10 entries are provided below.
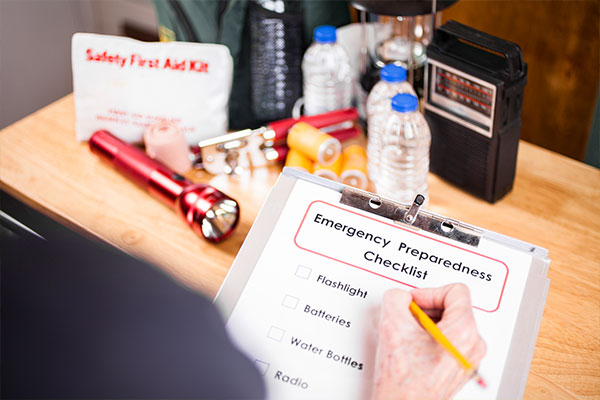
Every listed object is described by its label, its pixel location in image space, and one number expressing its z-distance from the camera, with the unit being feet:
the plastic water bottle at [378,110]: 3.25
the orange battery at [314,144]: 3.32
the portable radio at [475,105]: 2.88
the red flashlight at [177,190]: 2.98
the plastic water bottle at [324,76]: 3.72
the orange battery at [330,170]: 3.29
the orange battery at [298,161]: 3.38
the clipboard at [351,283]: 2.03
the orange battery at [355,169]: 3.31
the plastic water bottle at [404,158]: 3.16
